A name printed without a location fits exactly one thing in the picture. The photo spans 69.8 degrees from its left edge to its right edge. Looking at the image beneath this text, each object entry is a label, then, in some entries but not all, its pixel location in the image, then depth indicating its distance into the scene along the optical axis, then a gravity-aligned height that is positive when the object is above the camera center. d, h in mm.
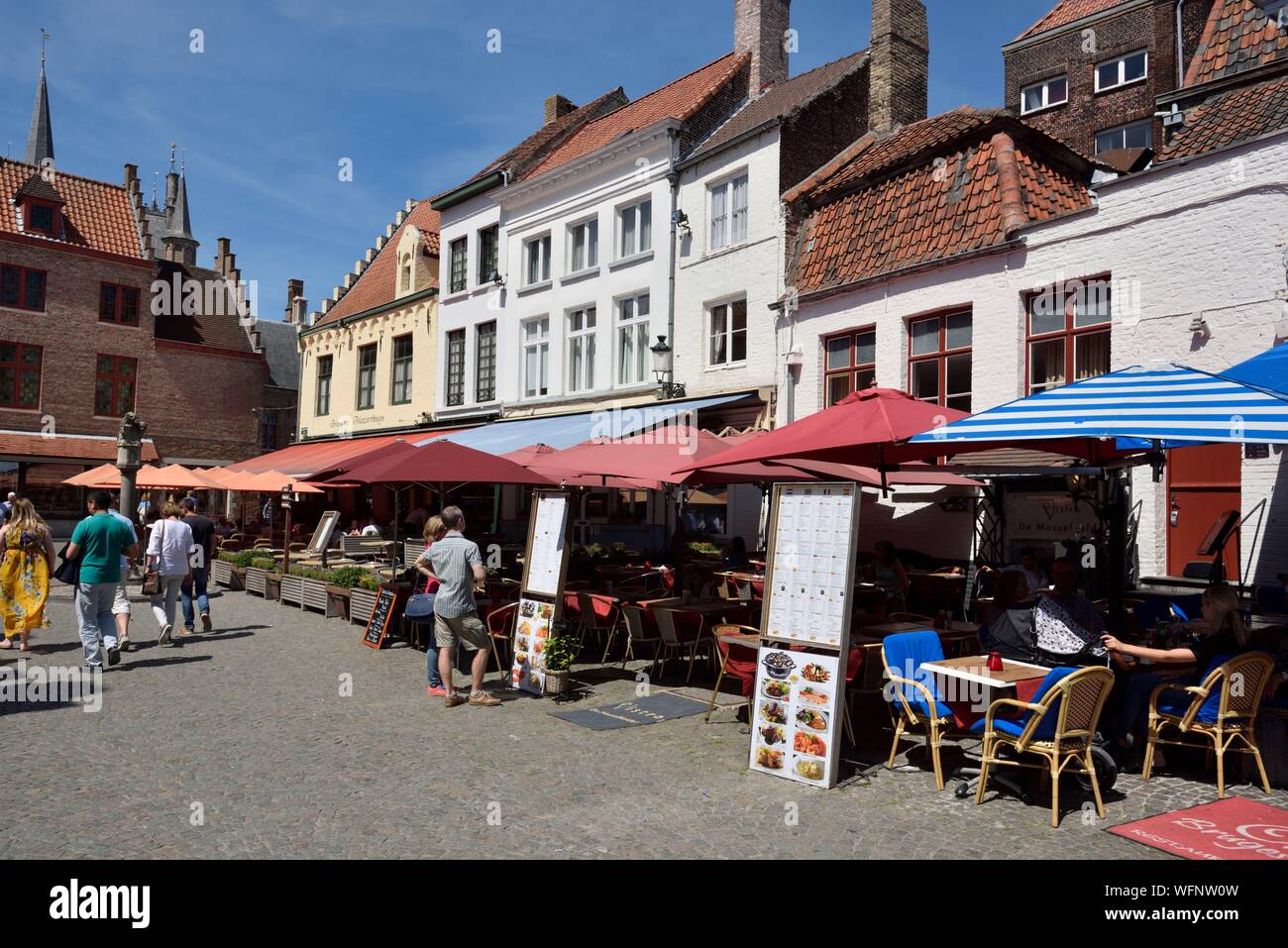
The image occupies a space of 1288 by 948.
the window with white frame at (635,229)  20469 +6511
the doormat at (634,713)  7918 -1751
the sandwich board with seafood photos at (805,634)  6281 -789
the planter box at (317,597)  14961 -1443
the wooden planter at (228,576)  18922 -1415
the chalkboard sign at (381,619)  11891 -1397
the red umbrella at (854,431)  7555 +774
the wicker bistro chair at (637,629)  9949 -1211
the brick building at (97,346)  32500 +6170
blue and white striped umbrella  5883 +798
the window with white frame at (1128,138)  23703 +10263
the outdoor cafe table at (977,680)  5910 -986
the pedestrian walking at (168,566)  11320 -720
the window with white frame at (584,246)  22000 +6519
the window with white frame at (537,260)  23422 +6543
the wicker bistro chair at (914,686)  6203 -1122
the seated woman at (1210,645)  6055 -761
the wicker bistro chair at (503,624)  10141 -1216
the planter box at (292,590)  15906 -1408
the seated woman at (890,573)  12062 -654
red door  10930 +434
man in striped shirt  8258 -787
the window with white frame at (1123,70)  23656 +11975
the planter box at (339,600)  14438 -1419
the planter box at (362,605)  13500 -1395
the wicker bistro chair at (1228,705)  5926 -1133
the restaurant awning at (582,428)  17125 +1786
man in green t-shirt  9344 -692
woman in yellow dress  10070 -751
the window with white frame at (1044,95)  25781 +12274
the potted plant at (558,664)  8852 -1423
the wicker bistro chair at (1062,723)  5457 -1182
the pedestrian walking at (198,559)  12547 -705
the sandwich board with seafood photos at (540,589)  9039 -741
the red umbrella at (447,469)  10656 +526
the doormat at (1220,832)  4934 -1698
